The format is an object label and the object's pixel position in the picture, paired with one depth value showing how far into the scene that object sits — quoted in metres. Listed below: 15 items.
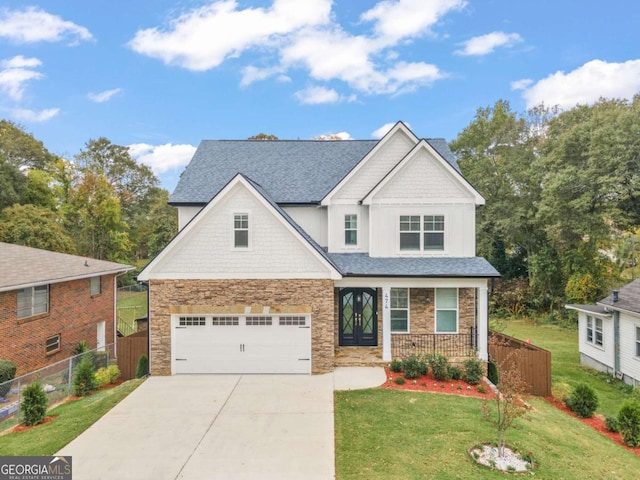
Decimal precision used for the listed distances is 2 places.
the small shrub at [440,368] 11.48
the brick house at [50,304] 13.41
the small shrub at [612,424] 9.51
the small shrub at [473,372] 11.34
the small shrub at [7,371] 11.88
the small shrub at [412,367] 11.57
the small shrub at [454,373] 11.52
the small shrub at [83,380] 11.58
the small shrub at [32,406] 9.33
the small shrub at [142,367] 12.32
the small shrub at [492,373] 11.95
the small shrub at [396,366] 12.04
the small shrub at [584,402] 10.30
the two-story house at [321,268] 11.98
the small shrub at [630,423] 8.84
